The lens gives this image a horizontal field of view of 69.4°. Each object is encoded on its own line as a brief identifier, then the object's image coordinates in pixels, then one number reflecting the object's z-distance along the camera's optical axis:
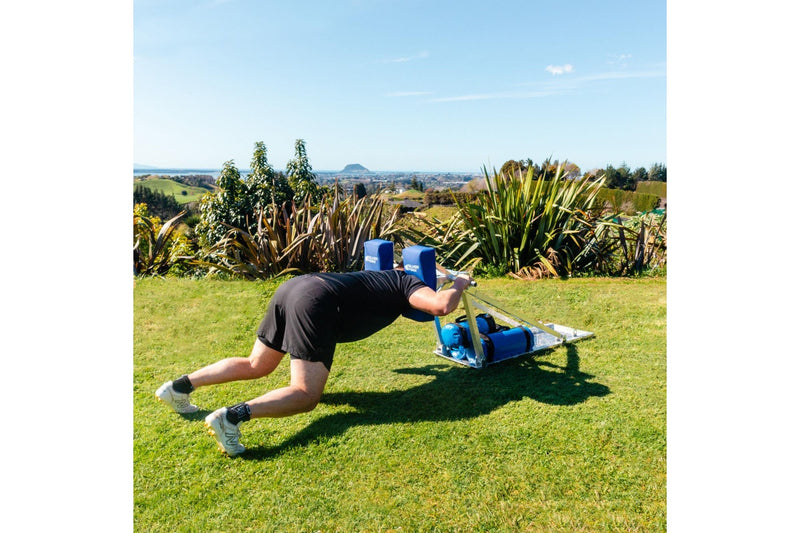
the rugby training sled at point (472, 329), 3.50
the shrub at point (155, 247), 7.16
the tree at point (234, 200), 8.62
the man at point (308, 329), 2.84
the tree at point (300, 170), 10.63
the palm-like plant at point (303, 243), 6.75
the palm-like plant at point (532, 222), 6.95
